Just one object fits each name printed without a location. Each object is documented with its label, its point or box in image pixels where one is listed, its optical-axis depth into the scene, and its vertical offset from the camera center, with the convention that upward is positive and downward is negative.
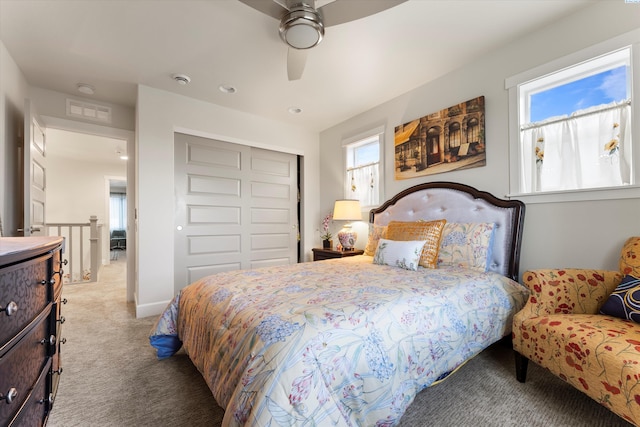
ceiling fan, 1.64 +1.28
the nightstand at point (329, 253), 3.55 -0.51
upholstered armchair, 1.19 -0.62
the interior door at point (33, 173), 2.39 +0.43
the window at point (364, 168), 3.70 +0.67
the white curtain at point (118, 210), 10.62 +0.25
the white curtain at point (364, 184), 3.73 +0.44
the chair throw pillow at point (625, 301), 1.44 -0.48
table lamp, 3.62 +0.00
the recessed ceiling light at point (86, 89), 3.02 +1.46
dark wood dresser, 0.76 -0.38
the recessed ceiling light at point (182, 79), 2.86 +1.48
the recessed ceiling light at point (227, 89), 3.11 +1.48
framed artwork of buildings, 2.61 +0.78
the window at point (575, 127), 1.89 +0.68
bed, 0.99 -0.52
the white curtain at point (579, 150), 1.90 +0.49
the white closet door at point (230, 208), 3.47 +0.12
